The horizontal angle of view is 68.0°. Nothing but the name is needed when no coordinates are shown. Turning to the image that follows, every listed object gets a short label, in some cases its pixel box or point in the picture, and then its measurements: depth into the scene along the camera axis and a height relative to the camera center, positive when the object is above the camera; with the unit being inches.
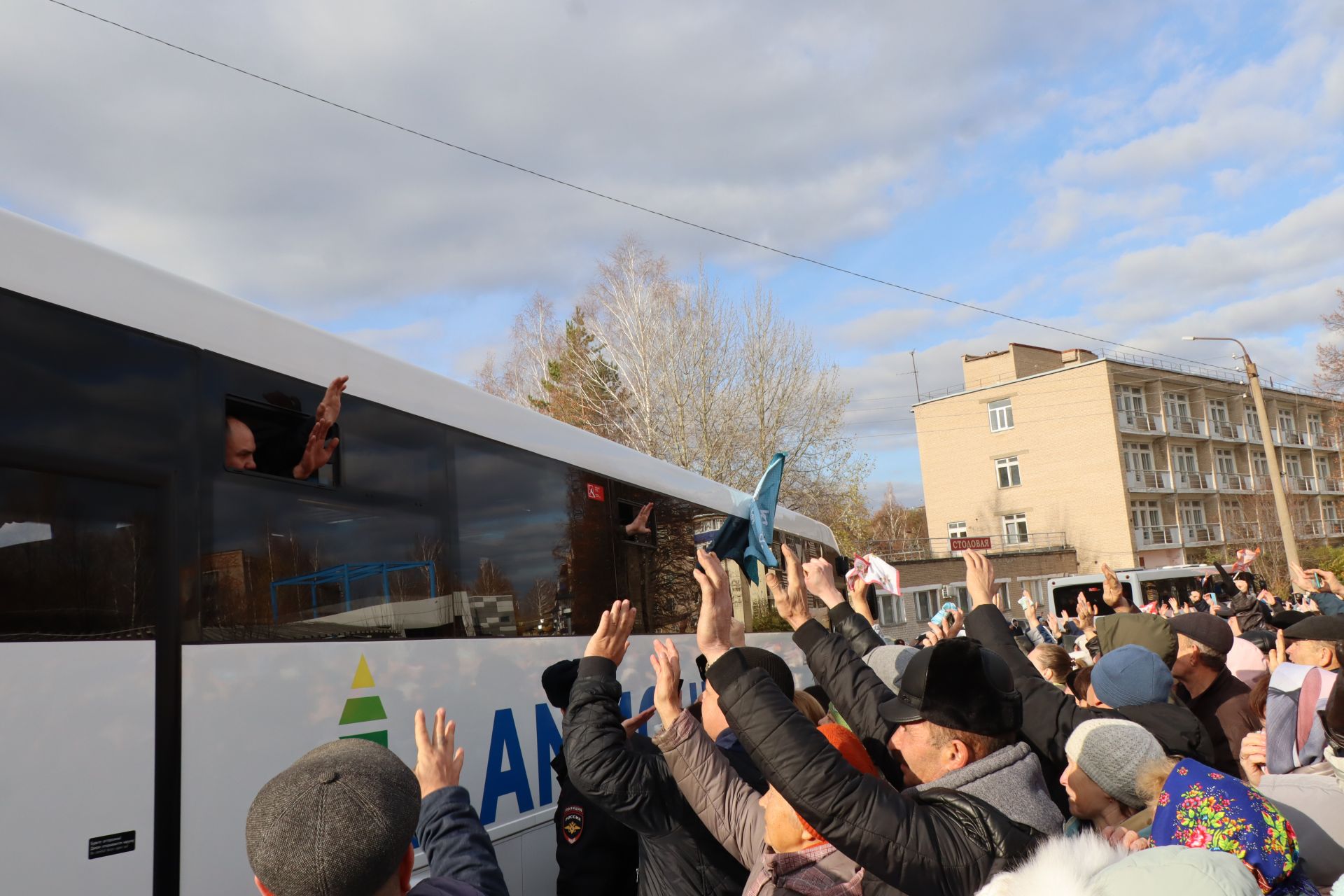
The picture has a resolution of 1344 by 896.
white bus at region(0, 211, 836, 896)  132.8 +6.9
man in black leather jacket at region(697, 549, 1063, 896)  88.7 -18.6
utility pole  898.6 +71.3
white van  1117.1 -27.1
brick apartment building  2071.9 +231.3
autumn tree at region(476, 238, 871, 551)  1225.4 +237.4
